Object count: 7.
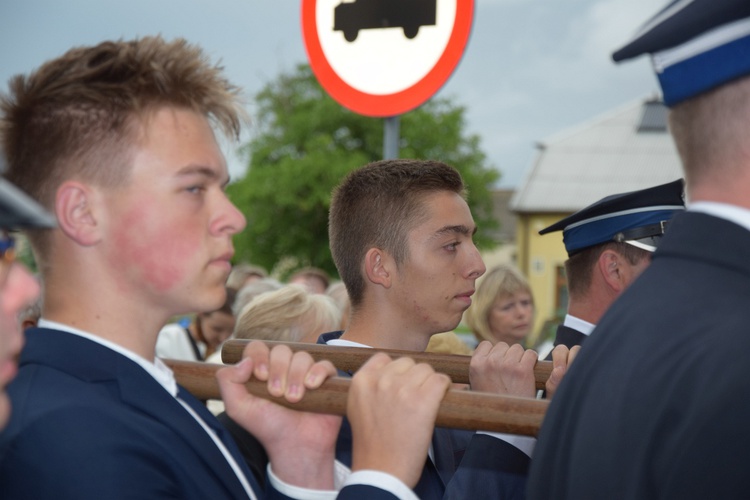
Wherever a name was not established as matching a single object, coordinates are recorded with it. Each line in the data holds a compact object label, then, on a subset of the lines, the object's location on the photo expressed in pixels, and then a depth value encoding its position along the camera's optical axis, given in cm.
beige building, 4769
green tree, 4022
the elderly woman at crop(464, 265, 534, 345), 708
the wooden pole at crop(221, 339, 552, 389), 228
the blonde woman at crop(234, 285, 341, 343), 440
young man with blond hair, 167
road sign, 353
